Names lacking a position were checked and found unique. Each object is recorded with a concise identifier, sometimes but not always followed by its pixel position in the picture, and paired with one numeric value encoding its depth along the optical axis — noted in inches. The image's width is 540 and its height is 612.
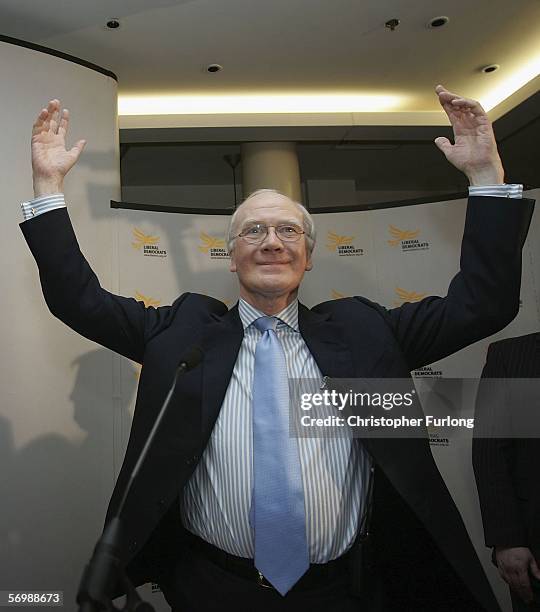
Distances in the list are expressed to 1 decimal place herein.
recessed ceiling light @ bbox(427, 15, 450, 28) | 102.3
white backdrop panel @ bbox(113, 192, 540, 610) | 95.5
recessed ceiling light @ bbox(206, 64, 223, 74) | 114.2
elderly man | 42.3
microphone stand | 25.4
